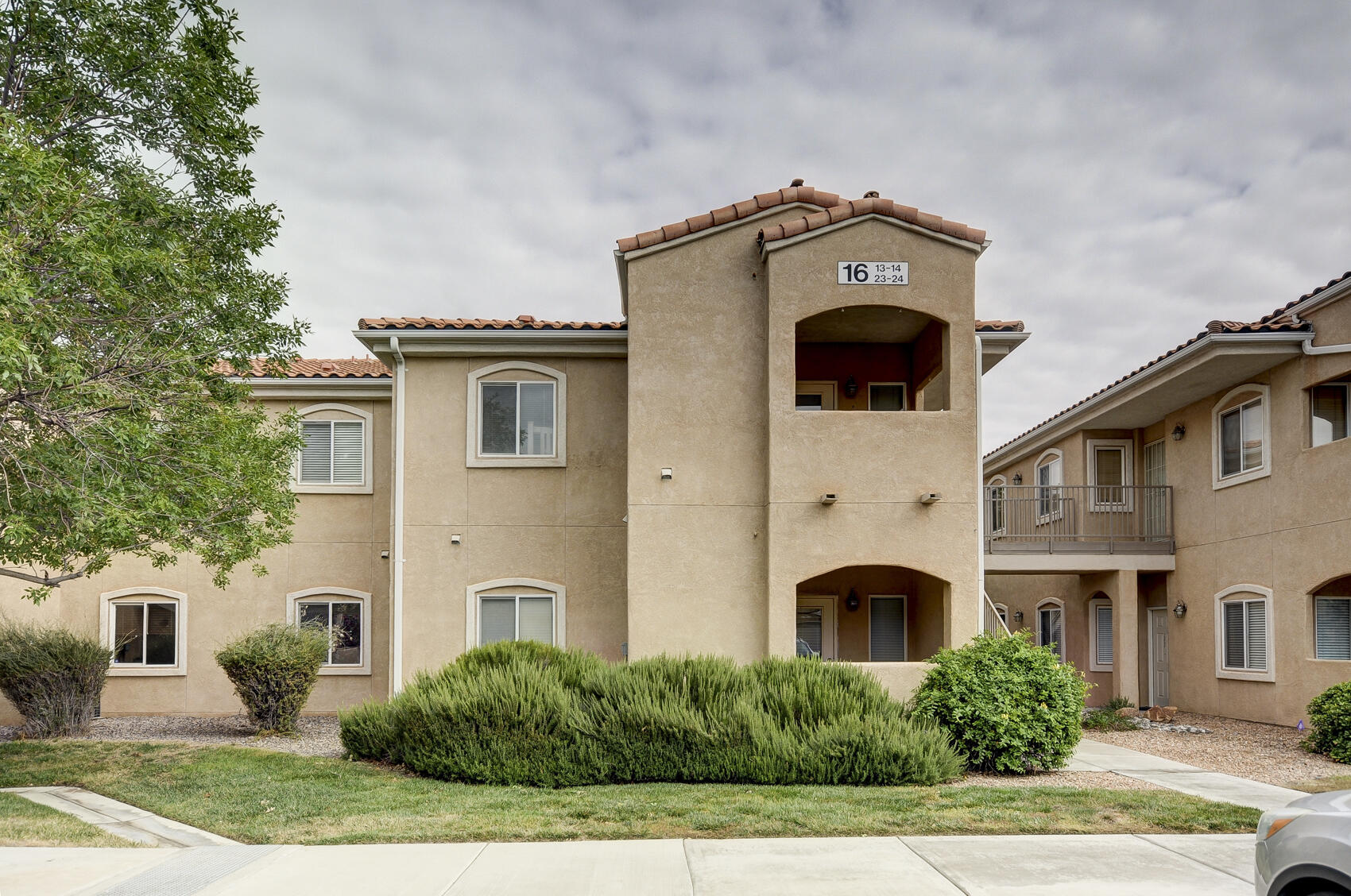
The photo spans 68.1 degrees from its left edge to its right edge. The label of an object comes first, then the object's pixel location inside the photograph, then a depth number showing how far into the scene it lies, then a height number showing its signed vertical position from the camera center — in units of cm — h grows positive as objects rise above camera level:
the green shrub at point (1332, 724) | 1302 -248
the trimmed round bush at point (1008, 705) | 1142 -196
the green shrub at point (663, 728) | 1068 -211
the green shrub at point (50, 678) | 1459 -205
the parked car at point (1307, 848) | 430 -141
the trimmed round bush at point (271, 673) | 1474 -199
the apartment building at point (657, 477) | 1445 +93
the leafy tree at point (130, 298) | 836 +232
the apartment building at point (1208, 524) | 1549 +23
